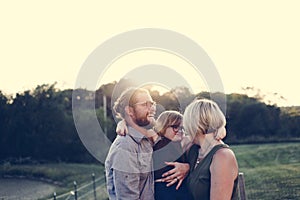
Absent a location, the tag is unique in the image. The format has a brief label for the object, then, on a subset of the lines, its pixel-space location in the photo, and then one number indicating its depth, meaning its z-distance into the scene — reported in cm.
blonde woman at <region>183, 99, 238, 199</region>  303
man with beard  353
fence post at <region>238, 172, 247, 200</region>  466
